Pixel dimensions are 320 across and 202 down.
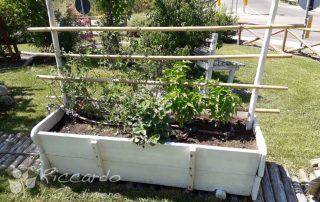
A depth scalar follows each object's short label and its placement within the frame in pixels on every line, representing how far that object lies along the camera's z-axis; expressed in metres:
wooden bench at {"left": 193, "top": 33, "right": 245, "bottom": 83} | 4.55
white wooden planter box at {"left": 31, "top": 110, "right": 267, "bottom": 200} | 2.47
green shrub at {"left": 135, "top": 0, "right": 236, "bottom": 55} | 5.27
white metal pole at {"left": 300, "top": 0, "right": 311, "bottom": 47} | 7.72
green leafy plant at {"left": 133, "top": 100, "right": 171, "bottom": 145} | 2.55
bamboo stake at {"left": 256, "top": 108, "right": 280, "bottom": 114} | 2.76
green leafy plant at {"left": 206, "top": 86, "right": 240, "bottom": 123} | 2.67
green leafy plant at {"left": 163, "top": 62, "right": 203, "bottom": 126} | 2.68
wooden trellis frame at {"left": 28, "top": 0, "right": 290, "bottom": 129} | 2.46
